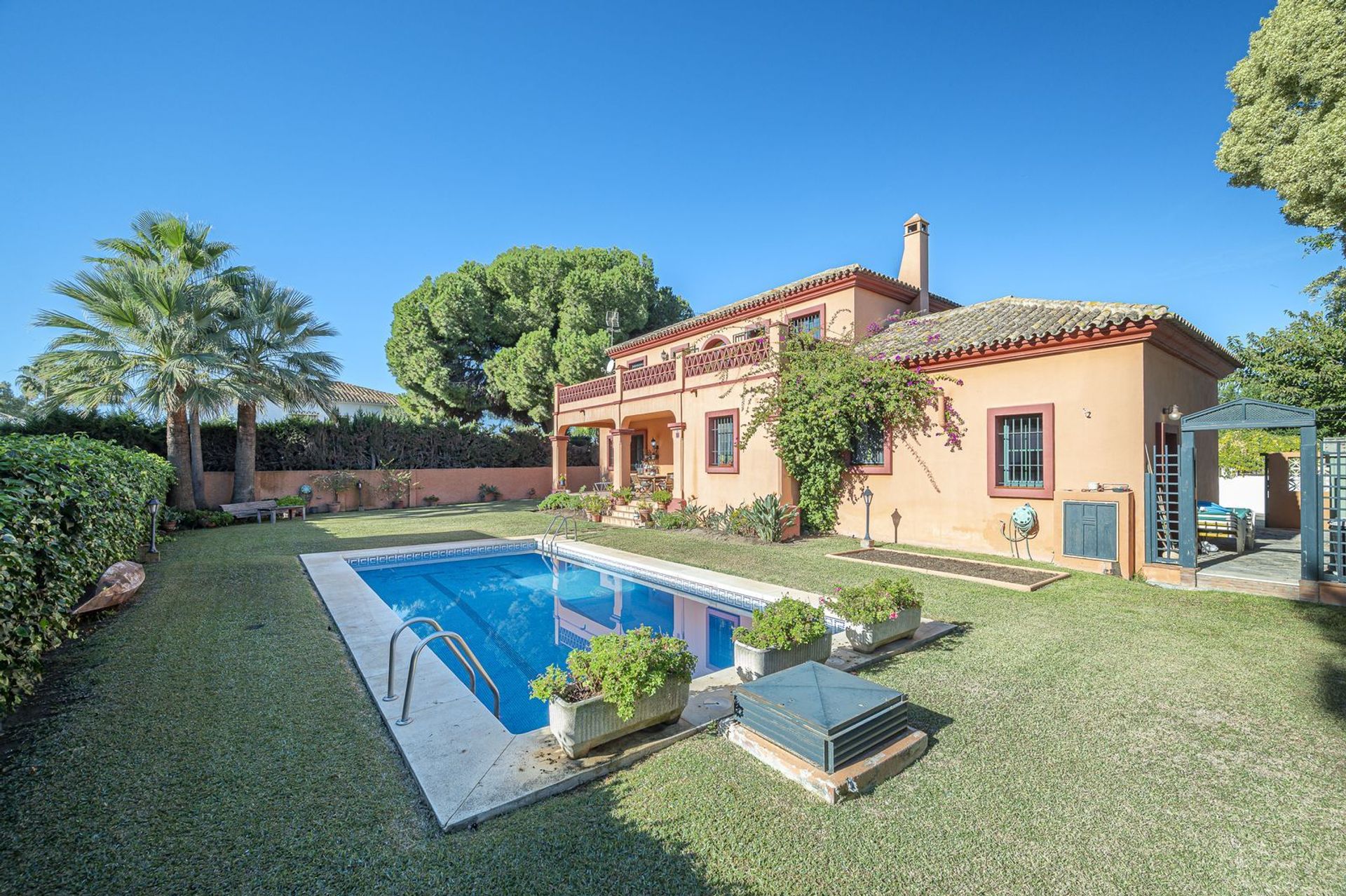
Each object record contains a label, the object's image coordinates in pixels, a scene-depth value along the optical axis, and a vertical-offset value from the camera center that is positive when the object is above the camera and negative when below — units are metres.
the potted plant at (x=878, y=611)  5.73 -1.65
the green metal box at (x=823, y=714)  3.47 -1.74
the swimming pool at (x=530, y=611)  6.72 -2.56
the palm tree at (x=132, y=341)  14.98 +3.42
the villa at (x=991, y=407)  9.70 +1.10
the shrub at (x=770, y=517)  13.36 -1.48
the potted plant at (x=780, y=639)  4.95 -1.69
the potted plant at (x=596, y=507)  18.64 -1.67
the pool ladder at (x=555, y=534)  13.84 -2.13
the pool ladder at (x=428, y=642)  4.17 -1.63
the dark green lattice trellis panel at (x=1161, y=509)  9.04 -0.87
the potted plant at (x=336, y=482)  22.22 -0.99
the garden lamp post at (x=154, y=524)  10.98 -1.35
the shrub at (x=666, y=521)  16.36 -1.91
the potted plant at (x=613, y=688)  3.77 -1.68
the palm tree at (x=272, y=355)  18.03 +3.68
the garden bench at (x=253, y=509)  18.02 -1.70
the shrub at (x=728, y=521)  14.34 -1.74
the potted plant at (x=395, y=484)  23.78 -1.15
